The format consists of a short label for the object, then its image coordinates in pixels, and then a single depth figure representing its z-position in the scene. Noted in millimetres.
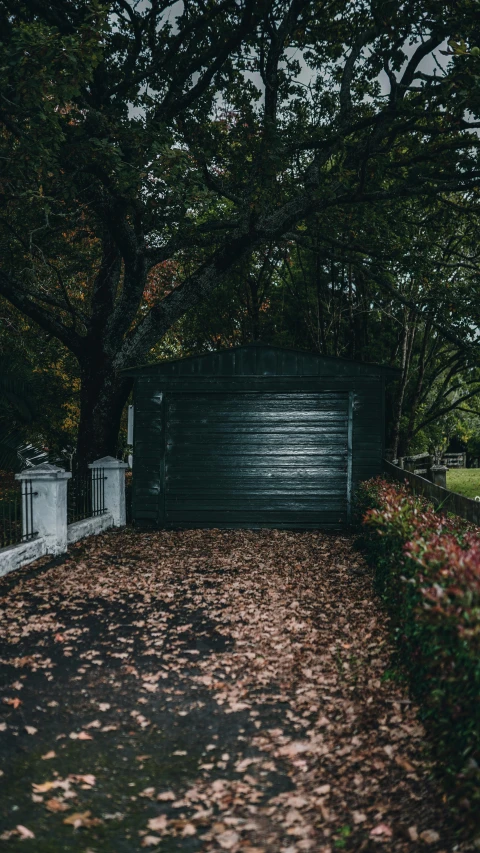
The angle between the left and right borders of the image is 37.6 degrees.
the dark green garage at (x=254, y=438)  14609
